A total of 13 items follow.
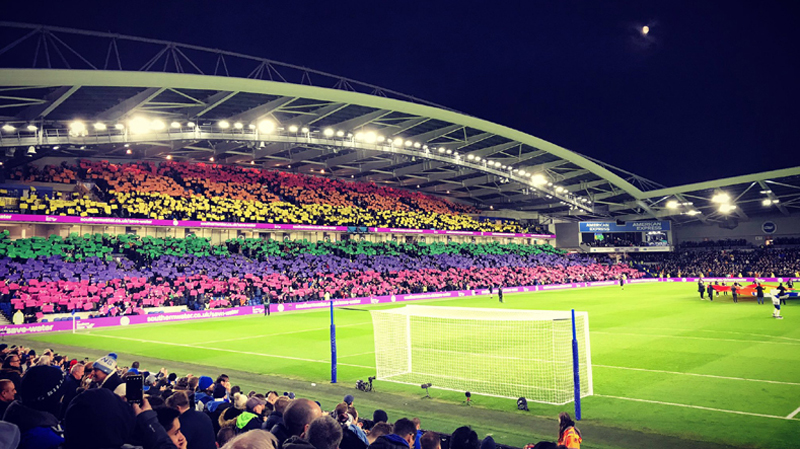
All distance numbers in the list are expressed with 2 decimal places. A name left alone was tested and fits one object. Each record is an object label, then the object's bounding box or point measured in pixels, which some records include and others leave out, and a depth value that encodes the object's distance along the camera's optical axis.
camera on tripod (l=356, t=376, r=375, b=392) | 13.31
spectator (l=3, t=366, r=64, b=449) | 4.19
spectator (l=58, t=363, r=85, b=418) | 6.88
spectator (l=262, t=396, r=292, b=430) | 5.27
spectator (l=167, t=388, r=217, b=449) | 4.90
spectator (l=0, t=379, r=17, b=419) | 5.80
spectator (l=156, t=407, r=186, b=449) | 4.57
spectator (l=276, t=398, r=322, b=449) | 4.10
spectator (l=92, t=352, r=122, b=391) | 7.69
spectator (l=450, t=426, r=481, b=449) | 4.51
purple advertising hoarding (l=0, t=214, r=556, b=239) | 33.19
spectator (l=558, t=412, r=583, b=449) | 6.90
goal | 13.30
